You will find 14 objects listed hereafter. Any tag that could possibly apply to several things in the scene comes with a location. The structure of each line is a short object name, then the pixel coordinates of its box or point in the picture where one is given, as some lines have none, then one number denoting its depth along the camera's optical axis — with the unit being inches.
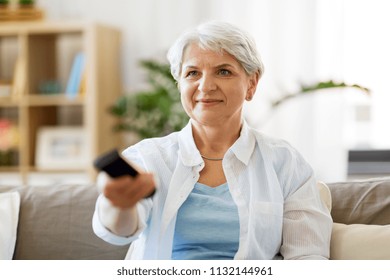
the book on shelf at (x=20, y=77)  160.7
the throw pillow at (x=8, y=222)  74.4
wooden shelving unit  156.4
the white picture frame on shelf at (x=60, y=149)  162.1
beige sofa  74.7
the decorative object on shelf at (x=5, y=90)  161.9
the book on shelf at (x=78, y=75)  160.7
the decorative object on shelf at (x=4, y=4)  161.3
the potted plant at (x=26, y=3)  160.4
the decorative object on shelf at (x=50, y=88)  164.2
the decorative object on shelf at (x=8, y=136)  163.5
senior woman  63.7
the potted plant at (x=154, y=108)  144.7
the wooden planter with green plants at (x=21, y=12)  161.2
